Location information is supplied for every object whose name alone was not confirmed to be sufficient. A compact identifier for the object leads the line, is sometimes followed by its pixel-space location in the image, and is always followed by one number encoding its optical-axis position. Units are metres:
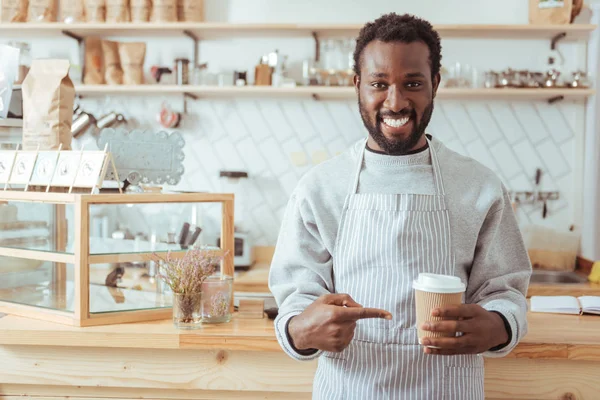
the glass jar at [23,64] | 2.71
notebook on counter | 2.19
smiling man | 1.38
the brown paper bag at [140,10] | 3.97
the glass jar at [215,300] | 1.95
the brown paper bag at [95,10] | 4.00
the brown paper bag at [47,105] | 2.07
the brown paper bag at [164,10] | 3.92
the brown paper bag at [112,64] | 4.03
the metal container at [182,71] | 3.96
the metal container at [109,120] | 4.11
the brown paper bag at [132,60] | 4.01
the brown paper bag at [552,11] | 3.77
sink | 3.62
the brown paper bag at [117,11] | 3.96
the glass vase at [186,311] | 1.90
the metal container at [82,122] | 4.07
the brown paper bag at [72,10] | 4.02
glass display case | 1.92
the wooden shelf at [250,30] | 3.82
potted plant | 1.89
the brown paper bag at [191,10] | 3.96
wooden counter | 1.84
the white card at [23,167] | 2.08
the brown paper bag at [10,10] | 4.01
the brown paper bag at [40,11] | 4.03
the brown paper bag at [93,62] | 4.04
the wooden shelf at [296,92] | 3.75
